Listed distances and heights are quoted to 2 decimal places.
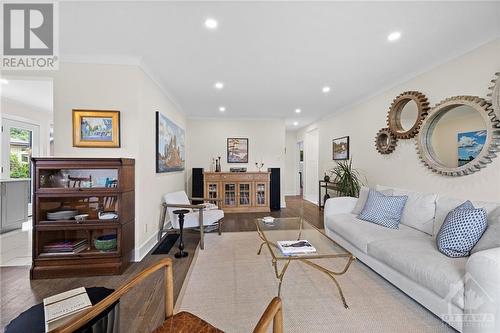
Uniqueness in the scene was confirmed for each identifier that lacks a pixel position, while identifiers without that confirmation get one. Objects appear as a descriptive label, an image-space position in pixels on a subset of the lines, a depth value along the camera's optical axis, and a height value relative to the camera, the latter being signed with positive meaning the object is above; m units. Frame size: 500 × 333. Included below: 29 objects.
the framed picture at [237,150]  5.90 +0.48
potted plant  4.15 -0.29
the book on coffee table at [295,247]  1.92 -0.76
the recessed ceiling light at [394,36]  2.09 +1.31
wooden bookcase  2.21 -0.47
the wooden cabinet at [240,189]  5.23 -0.56
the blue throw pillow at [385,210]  2.54 -0.54
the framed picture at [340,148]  4.73 +0.43
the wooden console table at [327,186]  4.80 -0.46
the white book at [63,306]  0.99 -0.70
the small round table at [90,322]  0.97 -0.73
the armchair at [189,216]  3.07 -0.74
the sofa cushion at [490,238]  1.58 -0.54
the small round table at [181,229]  2.77 -0.91
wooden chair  0.78 -0.58
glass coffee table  1.80 -0.77
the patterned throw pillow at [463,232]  1.70 -0.53
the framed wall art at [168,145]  3.32 +0.41
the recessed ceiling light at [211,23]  1.89 +1.31
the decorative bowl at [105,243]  2.36 -0.84
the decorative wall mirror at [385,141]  3.40 +0.42
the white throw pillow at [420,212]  2.30 -0.51
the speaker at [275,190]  5.60 -0.61
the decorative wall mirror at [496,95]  2.07 +0.70
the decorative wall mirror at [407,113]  2.90 +0.78
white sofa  1.29 -0.78
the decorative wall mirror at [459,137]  2.20 +0.35
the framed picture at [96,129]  2.49 +0.46
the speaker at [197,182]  5.36 -0.37
